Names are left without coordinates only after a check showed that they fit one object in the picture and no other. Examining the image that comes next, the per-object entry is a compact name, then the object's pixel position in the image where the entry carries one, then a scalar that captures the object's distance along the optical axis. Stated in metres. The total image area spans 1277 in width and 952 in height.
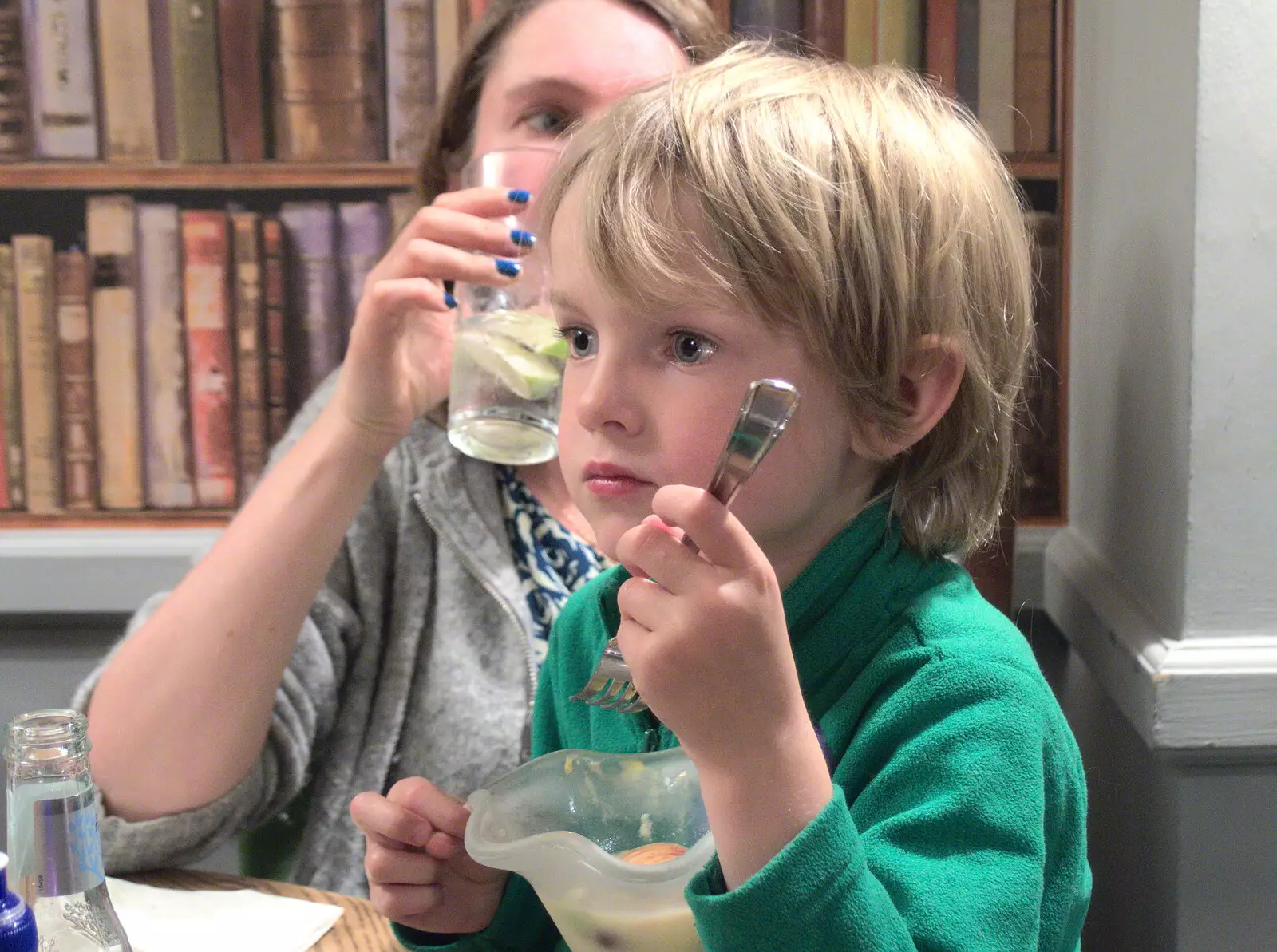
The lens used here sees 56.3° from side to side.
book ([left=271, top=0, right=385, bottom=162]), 1.57
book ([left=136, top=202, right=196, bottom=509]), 1.64
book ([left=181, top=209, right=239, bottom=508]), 1.63
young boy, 0.54
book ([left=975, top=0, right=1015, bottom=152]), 1.48
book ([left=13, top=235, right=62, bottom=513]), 1.65
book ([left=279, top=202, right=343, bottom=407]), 1.62
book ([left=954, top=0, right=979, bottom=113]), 1.48
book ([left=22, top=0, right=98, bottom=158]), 1.61
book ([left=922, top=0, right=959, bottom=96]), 1.48
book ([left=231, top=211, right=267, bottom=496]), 1.63
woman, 1.07
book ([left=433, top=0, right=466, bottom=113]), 1.57
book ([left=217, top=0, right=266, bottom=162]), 1.58
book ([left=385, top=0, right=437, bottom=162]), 1.57
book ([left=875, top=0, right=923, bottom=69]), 1.48
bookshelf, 1.61
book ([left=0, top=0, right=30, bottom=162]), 1.61
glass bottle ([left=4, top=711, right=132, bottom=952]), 0.57
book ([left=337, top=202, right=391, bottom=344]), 1.62
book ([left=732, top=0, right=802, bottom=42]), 1.50
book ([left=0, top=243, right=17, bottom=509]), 1.66
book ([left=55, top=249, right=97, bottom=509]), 1.65
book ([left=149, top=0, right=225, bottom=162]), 1.59
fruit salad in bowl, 0.56
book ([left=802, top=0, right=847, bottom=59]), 1.49
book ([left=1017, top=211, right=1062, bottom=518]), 1.49
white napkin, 0.82
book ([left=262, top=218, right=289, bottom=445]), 1.62
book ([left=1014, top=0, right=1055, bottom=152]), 1.47
